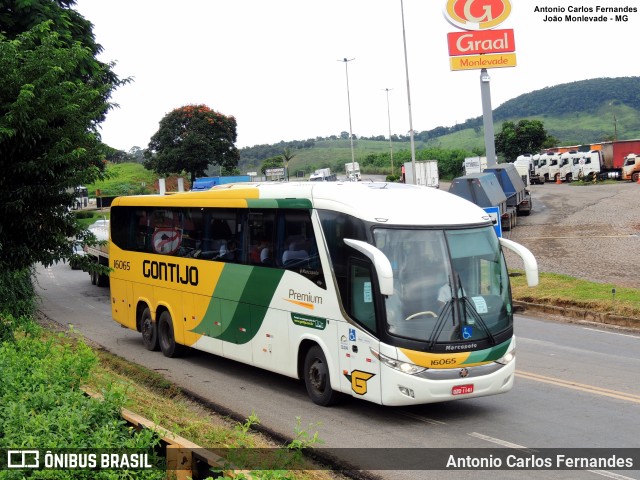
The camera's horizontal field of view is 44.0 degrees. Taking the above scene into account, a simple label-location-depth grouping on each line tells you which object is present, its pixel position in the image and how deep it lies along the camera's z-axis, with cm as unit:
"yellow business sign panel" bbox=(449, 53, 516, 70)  4309
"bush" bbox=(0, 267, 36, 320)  1373
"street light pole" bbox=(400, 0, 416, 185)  4278
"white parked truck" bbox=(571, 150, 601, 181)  6775
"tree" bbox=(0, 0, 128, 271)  1152
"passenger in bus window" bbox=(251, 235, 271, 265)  1298
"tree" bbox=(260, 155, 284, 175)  9256
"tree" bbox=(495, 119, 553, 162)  10012
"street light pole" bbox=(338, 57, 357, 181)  6575
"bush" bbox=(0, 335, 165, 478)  631
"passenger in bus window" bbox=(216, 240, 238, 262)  1384
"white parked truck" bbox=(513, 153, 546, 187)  6849
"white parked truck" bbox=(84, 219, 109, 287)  2729
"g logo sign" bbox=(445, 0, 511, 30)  4206
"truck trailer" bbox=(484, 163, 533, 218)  4175
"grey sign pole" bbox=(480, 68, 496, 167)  4366
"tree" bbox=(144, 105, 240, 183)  6359
